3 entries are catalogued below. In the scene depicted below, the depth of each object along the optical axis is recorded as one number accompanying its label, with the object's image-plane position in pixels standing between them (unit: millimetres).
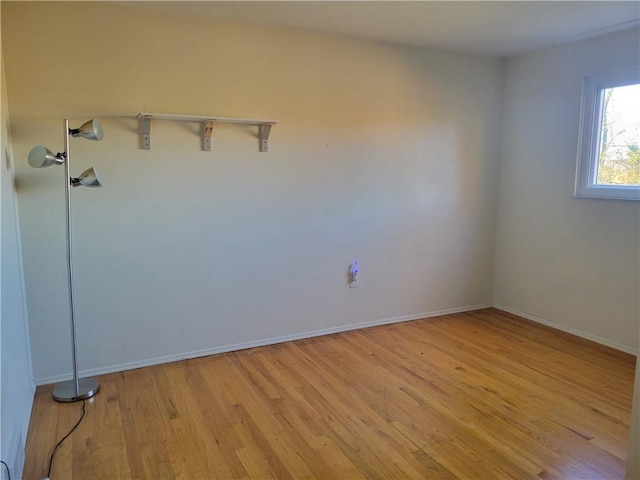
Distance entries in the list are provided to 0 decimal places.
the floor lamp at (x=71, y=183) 2396
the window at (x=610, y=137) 3285
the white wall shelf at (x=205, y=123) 2877
